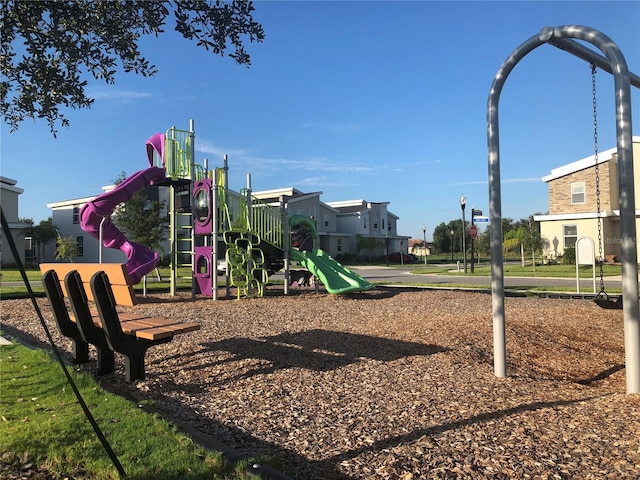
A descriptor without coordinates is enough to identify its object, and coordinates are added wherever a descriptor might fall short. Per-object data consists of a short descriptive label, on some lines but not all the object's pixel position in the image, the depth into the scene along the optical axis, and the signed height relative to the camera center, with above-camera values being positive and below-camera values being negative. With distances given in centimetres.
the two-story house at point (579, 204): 3142 +292
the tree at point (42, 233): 3797 +202
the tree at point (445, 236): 7525 +241
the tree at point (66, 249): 3350 +62
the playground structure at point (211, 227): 1363 +85
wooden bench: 472 -71
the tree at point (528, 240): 3419 +72
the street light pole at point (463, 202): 2931 +288
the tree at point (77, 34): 347 +164
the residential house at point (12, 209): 3525 +366
